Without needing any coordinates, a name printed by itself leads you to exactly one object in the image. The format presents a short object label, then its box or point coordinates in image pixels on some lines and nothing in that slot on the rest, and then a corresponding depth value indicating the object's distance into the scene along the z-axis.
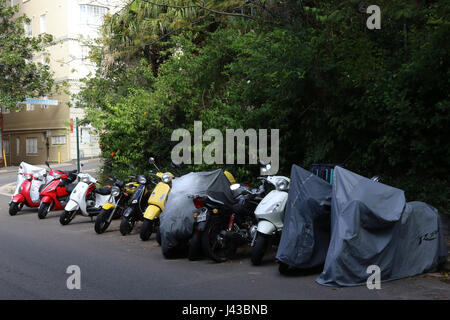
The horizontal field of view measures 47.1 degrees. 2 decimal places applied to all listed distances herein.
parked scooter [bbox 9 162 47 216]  14.13
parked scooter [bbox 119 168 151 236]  10.37
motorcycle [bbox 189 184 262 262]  7.78
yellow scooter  9.53
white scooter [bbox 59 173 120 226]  11.99
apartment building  36.91
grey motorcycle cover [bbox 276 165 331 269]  6.70
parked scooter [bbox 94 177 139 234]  10.73
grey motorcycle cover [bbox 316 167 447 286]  6.18
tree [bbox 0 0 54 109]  25.52
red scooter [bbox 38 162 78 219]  13.04
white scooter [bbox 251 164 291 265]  7.29
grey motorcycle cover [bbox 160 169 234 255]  7.94
